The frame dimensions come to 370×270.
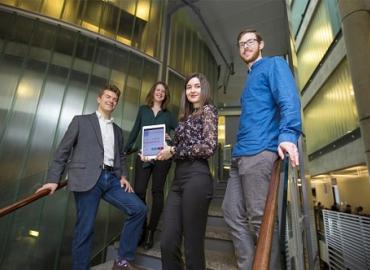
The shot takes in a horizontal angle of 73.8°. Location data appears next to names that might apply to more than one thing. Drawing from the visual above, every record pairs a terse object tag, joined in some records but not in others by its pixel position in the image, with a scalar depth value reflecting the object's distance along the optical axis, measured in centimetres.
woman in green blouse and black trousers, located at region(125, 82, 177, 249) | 225
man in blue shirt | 112
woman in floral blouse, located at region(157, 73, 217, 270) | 126
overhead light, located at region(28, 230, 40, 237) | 235
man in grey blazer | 168
